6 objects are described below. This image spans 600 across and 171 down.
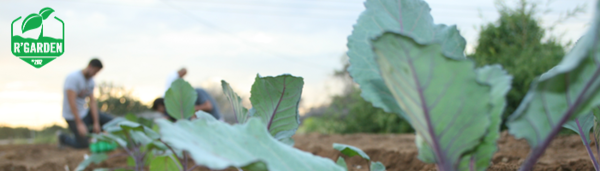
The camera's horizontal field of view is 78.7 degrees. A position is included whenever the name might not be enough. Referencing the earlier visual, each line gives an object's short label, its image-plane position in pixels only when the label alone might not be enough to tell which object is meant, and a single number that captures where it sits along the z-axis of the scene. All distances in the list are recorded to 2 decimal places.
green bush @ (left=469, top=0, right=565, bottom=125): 6.15
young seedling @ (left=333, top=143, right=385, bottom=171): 0.89
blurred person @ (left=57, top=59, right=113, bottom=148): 5.18
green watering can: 3.01
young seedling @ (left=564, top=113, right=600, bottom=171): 0.98
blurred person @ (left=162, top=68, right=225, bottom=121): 4.99
